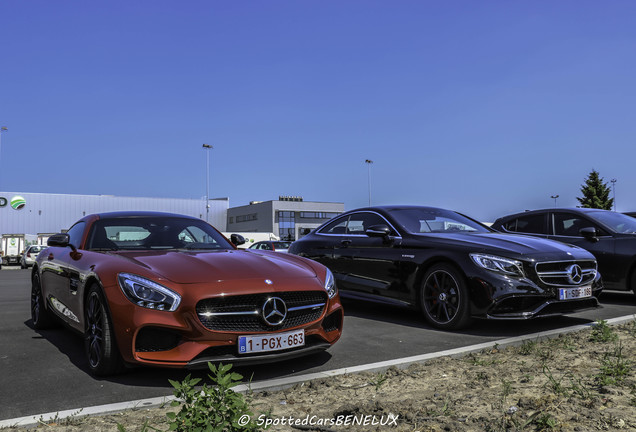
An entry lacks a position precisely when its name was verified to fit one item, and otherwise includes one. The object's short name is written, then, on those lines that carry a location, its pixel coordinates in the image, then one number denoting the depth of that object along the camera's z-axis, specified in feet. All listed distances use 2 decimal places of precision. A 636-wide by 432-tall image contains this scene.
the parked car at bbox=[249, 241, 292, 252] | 76.00
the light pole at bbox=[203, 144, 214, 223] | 206.67
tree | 192.03
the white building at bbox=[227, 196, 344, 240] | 238.07
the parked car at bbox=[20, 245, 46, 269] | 108.68
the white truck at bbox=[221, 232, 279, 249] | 167.53
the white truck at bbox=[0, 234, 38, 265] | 127.54
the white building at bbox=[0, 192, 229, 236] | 210.18
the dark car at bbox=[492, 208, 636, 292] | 26.35
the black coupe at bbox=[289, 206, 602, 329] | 18.54
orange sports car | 12.64
